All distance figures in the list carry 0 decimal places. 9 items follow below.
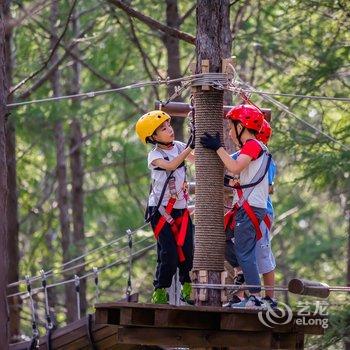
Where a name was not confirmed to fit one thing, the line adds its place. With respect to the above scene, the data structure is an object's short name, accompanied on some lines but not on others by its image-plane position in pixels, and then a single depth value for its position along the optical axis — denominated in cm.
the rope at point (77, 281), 1855
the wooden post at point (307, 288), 1475
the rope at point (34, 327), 1934
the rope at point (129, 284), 1797
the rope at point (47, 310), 1910
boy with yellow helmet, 1650
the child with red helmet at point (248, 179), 1565
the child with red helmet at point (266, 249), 1602
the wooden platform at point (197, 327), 1504
